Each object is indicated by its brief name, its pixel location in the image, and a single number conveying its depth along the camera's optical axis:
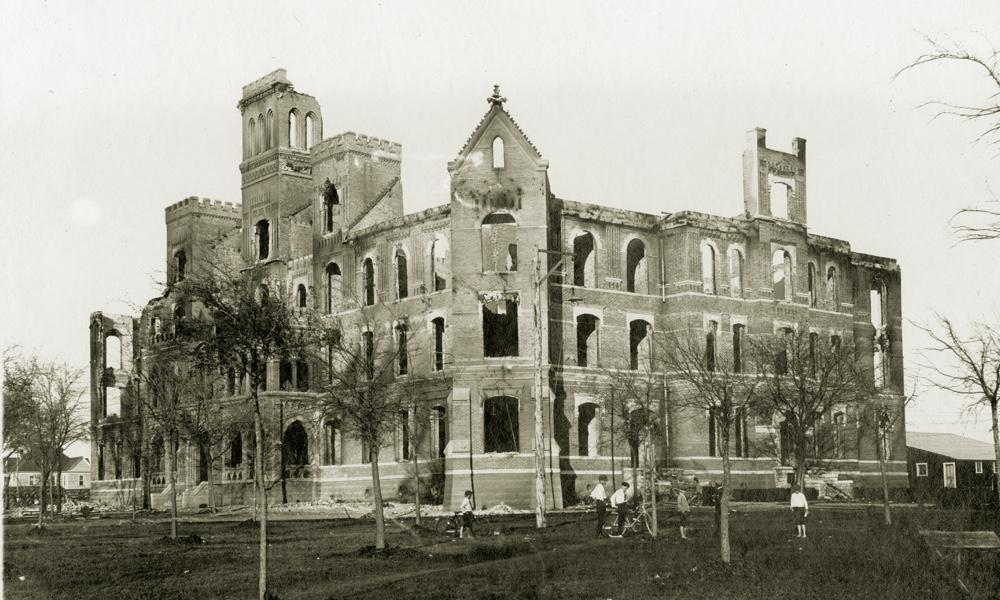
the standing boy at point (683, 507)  31.12
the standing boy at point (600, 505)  30.31
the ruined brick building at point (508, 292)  49.06
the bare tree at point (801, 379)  41.44
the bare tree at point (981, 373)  28.73
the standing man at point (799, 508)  28.95
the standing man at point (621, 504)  30.39
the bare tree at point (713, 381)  25.27
